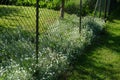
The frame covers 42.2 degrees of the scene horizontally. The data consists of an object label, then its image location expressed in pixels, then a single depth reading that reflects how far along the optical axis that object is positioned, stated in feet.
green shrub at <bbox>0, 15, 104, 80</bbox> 9.59
